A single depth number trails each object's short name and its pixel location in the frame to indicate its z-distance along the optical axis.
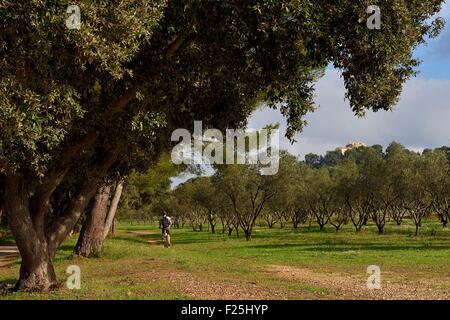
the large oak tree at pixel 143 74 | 10.73
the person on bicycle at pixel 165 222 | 36.28
